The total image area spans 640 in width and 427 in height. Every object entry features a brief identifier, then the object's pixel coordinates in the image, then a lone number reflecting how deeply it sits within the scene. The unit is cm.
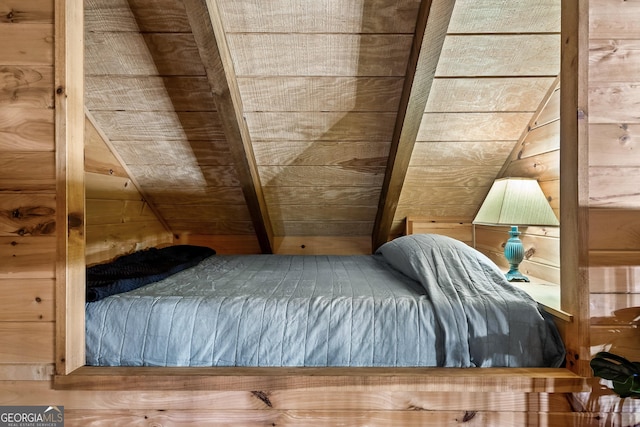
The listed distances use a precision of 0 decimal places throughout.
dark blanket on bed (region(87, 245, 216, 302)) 132
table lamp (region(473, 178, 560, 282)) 152
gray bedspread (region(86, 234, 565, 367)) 116
